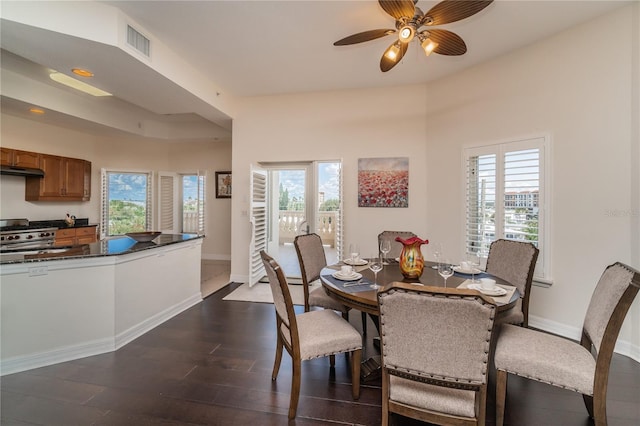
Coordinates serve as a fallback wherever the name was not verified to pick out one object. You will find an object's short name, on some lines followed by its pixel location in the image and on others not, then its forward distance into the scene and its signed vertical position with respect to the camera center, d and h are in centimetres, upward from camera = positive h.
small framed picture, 666 +67
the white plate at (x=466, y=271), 232 -51
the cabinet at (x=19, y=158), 427 +86
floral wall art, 434 +48
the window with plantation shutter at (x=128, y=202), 620 +22
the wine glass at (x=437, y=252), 237 -34
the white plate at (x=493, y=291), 184 -53
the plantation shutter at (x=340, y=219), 438 -11
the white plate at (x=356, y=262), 267 -49
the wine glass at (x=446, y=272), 201 -45
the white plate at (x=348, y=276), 217 -52
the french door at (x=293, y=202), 453 +18
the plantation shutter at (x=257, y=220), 436 -15
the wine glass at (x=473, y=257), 364 -61
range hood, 422 +63
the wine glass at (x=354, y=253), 258 -39
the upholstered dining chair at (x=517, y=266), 238 -50
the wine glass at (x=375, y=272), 203 -48
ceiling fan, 196 +148
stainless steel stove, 417 -38
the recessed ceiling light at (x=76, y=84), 354 +168
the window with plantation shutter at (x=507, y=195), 305 +21
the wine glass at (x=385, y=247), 250 -32
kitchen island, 222 -82
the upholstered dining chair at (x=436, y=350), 120 -64
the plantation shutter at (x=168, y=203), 657 +20
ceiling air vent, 273 +175
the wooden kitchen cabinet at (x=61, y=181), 479 +55
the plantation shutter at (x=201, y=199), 662 +30
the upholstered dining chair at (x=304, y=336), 176 -86
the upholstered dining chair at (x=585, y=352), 144 -84
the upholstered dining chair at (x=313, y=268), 254 -60
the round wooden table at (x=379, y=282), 177 -55
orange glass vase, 215 -37
